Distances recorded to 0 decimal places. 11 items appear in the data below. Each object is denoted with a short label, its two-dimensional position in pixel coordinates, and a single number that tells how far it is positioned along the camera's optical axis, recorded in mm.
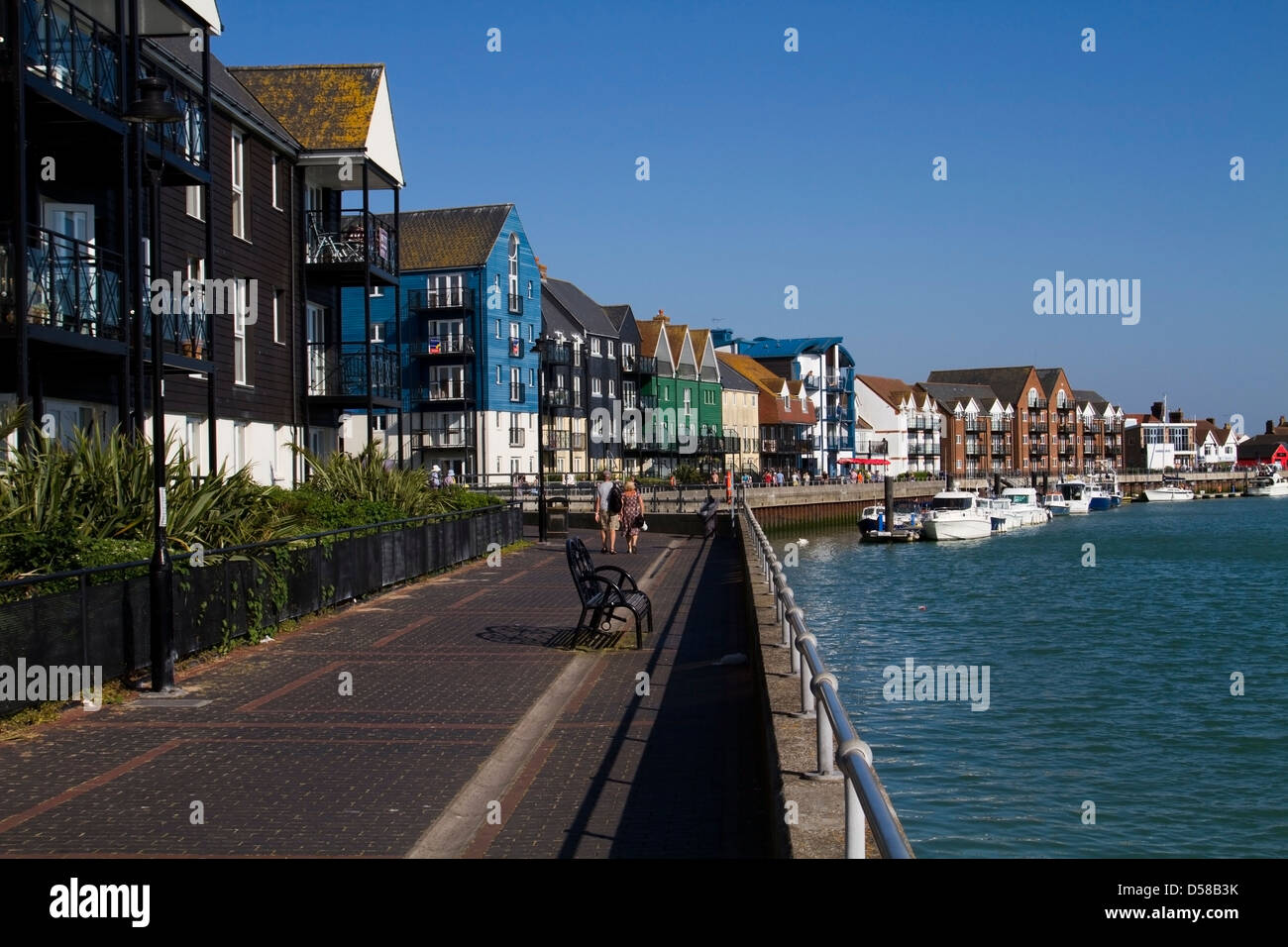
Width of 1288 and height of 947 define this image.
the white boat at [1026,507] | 82688
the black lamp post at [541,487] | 36062
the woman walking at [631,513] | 30797
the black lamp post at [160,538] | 11656
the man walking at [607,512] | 29625
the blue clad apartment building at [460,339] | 65938
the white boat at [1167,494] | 133375
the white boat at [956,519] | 68000
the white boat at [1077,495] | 106925
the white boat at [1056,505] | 104062
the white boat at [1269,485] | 143625
